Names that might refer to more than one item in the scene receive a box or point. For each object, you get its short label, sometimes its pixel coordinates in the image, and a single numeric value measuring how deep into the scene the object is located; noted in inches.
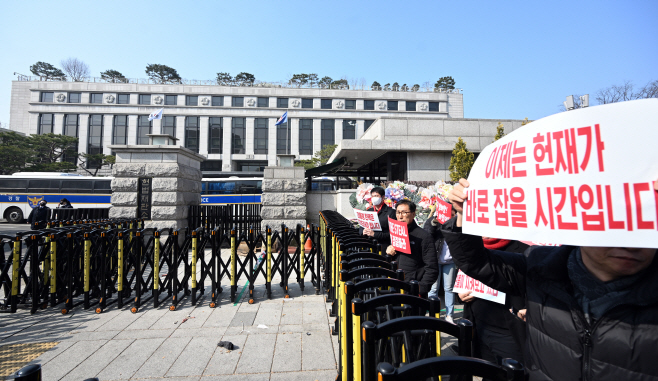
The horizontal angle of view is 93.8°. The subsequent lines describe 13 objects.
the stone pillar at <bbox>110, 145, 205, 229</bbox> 417.1
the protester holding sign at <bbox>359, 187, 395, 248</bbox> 222.2
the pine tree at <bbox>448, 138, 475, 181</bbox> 513.0
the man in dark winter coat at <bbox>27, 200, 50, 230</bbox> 448.4
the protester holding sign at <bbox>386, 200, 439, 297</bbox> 158.6
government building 1913.1
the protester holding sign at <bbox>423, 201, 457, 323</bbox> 178.7
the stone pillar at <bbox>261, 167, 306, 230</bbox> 477.1
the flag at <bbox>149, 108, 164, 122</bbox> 714.8
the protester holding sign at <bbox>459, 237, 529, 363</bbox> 105.1
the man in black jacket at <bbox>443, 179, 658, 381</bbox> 51.9
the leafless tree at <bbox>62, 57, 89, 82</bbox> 2365.9
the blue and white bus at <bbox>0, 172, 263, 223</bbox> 881.5
